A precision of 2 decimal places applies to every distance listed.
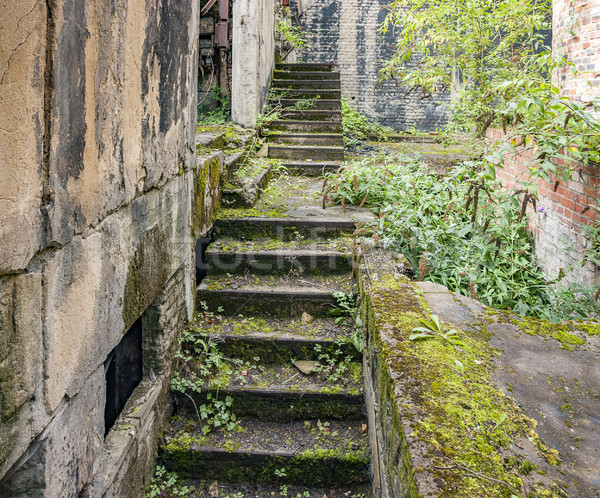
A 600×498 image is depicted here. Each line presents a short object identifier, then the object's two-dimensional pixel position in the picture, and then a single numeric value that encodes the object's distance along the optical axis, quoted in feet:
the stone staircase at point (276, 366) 9.55
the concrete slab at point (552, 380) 5.18
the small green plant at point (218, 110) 23.95
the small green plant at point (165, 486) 9.24
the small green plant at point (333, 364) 10.94
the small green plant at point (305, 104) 26.66
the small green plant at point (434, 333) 7.53
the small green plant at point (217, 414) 10.35
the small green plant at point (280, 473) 9.46
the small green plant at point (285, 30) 32.99
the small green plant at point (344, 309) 12.03
